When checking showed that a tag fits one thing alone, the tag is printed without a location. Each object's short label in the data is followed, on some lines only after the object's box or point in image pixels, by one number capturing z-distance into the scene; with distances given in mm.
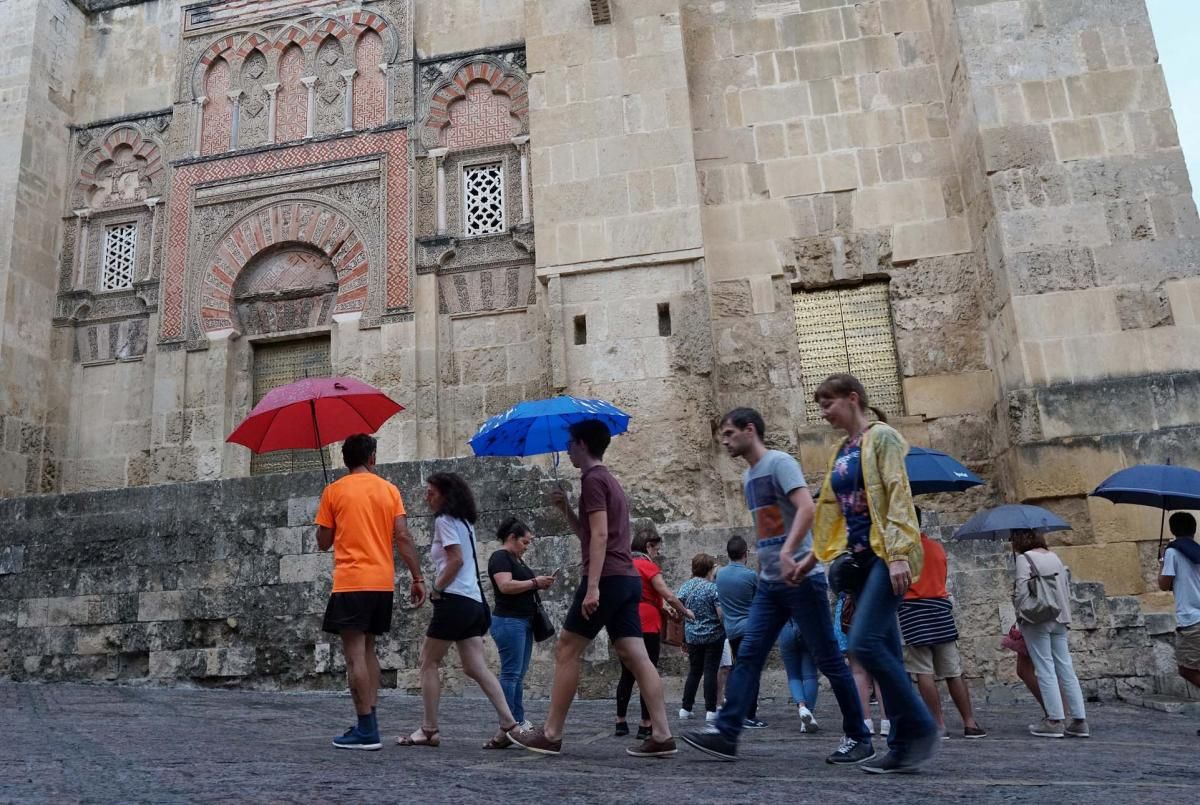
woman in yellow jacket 3621
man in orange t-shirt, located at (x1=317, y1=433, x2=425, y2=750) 4527
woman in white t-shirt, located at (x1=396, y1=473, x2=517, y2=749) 4676
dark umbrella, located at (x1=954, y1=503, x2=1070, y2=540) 6414
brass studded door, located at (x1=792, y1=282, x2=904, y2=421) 10781
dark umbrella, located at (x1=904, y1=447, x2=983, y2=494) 6974
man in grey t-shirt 3904
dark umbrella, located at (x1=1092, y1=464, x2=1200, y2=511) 6738
